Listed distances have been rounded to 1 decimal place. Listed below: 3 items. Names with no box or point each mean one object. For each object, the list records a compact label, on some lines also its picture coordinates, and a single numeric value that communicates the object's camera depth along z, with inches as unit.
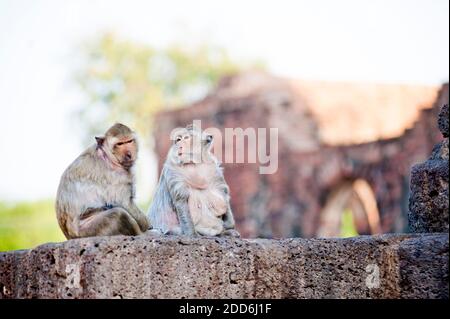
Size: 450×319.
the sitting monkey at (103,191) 230.5
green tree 1619.1
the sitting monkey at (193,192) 245.9
